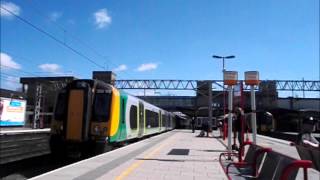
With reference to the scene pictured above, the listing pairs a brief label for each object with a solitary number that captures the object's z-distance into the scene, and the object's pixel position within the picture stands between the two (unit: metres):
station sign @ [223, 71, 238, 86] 10.50
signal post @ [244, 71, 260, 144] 9.27
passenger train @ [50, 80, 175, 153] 9.88
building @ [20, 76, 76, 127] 38.72
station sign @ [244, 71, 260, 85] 9.28
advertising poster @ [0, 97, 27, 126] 28.07
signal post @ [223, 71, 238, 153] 10.50
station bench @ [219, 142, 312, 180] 3.75
